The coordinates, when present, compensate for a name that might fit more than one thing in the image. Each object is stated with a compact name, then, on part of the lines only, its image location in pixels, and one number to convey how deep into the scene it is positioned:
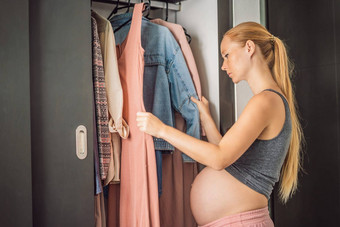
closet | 1.37
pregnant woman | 1.47
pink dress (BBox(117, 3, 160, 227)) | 1.71
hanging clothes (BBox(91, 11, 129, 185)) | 1.71
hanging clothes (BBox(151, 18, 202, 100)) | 2.03
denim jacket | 1.91
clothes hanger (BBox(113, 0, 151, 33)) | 1.94
